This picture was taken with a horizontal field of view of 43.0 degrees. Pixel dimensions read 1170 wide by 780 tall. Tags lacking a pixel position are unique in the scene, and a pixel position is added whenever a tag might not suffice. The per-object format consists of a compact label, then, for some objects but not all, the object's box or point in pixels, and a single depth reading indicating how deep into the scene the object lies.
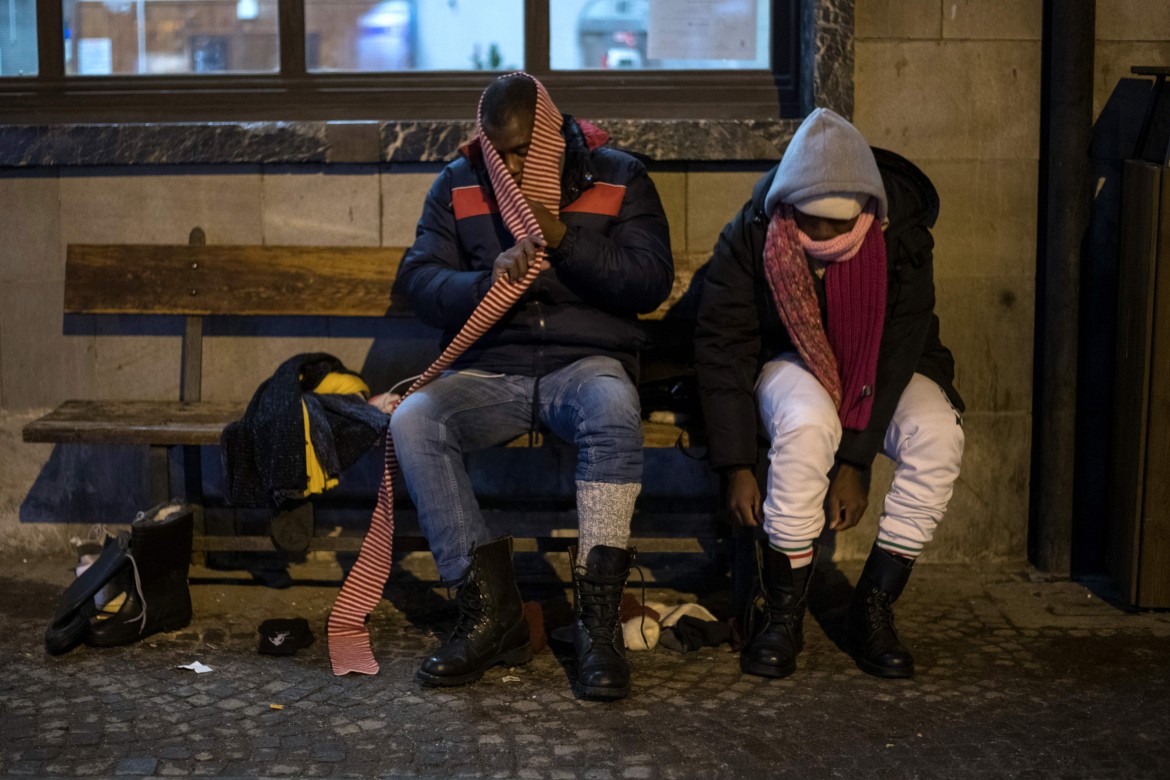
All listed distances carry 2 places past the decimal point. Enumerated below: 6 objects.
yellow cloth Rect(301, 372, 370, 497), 4.73
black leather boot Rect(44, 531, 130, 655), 4.54
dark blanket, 4.72
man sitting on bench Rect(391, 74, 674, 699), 4.34
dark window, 5.51
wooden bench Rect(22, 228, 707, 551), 5.21
